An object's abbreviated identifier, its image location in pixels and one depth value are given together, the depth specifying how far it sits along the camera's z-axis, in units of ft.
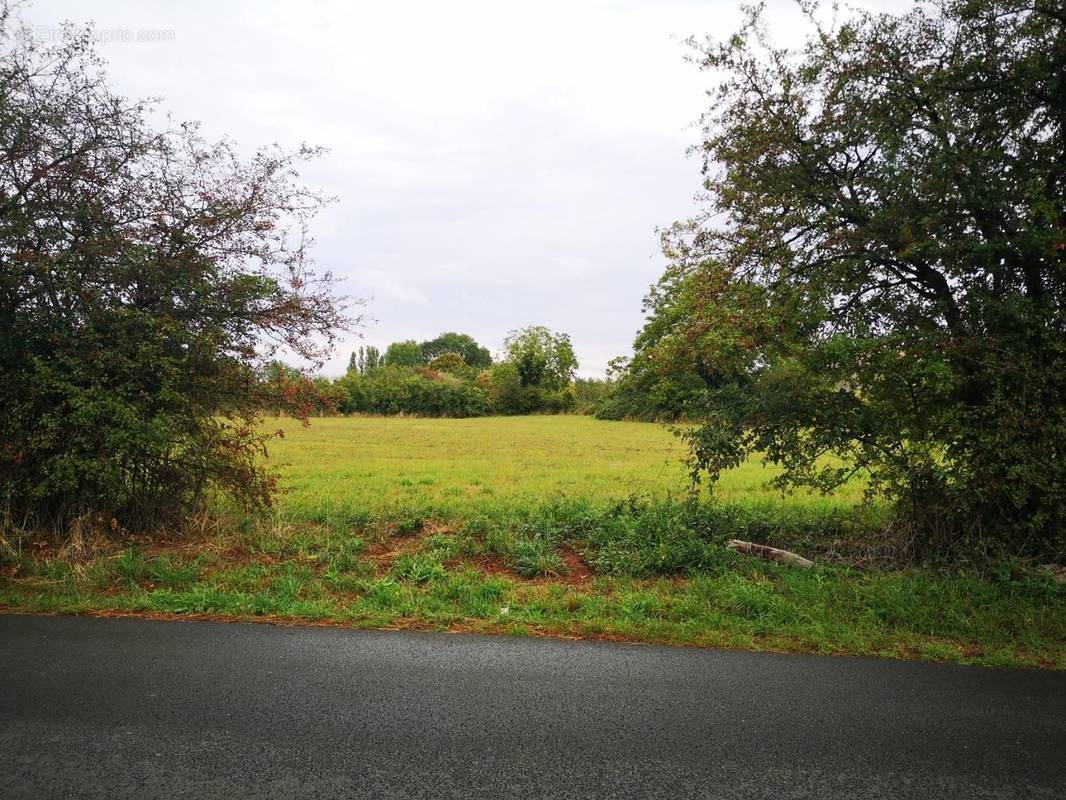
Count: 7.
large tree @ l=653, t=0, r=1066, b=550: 19.95
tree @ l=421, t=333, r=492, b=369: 449.48
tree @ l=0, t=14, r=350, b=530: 22.89
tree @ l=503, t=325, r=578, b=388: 274.98
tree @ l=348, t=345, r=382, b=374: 362.51
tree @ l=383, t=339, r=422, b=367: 425.28
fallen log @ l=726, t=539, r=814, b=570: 22.94
